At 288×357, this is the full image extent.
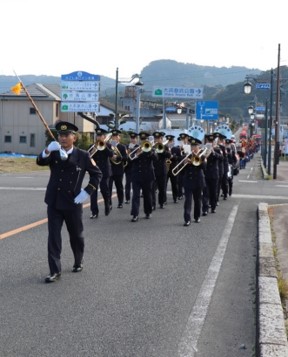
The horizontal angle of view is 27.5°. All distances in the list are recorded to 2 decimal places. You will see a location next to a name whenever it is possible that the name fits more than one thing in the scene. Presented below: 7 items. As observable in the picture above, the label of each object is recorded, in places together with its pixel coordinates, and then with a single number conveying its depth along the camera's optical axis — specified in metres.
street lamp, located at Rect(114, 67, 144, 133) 33.46
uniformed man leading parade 6.63
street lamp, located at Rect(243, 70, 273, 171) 29.56
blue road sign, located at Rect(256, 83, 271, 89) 30.80
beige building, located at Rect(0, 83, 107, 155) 50.62
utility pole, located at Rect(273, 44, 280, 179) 28.48
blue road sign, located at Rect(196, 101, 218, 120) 40.38
